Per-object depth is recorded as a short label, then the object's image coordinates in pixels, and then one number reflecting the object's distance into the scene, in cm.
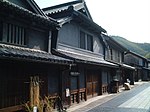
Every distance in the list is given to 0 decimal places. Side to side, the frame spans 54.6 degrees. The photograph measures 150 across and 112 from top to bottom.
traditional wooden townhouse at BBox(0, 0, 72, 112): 599
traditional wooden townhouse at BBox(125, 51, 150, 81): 3441
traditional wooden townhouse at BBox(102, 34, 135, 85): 1691
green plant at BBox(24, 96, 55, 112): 667
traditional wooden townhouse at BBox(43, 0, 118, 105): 956
